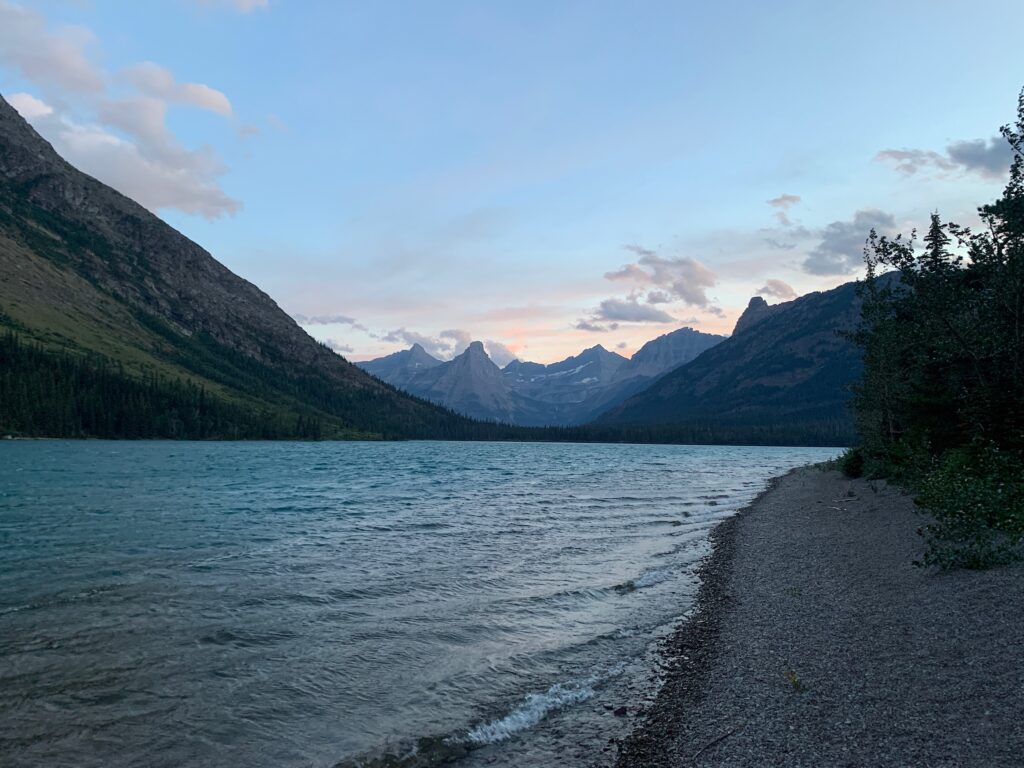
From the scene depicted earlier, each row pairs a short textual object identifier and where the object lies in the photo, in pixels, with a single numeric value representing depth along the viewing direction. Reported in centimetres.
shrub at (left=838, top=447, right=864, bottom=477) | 6969
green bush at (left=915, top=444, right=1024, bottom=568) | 2078
